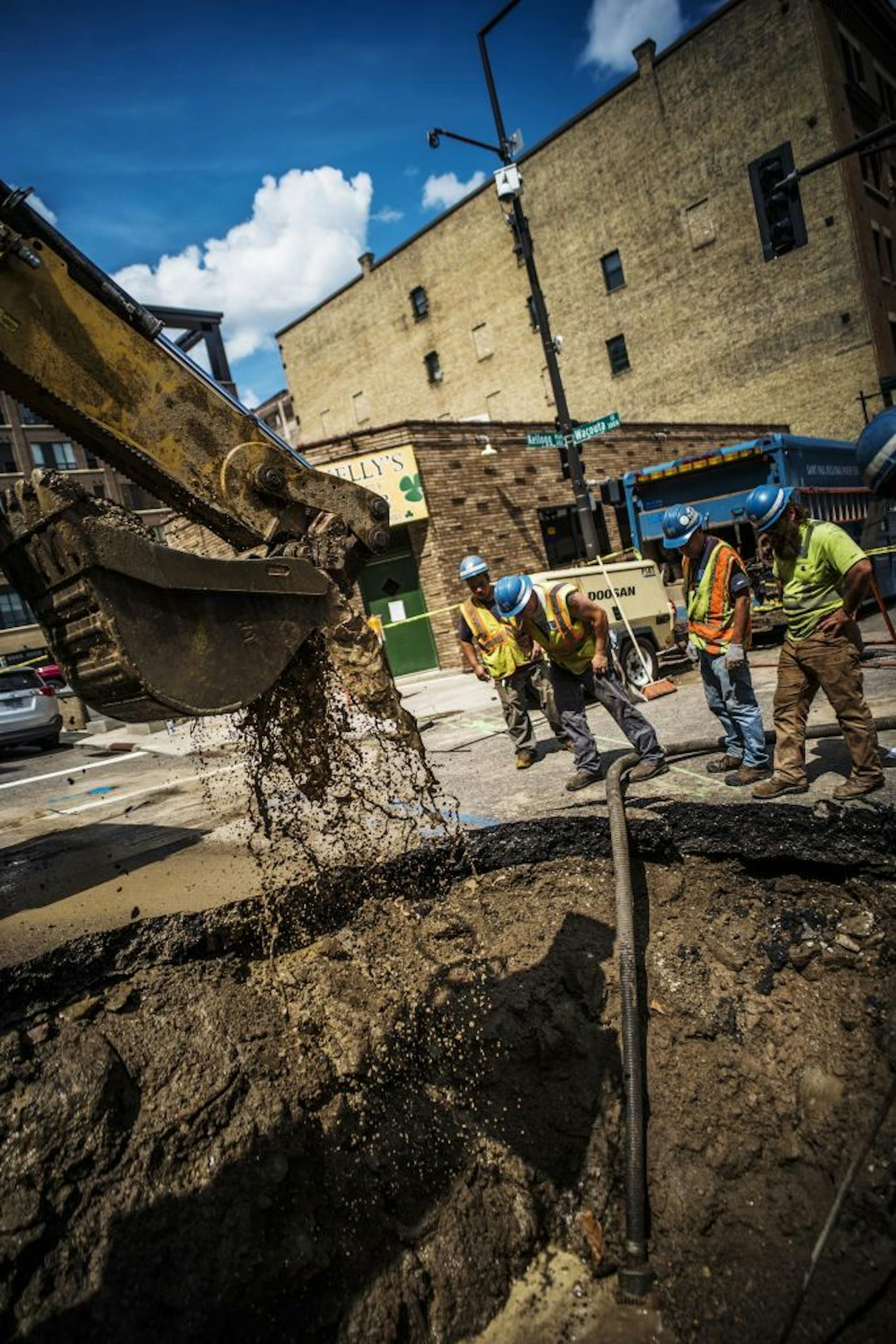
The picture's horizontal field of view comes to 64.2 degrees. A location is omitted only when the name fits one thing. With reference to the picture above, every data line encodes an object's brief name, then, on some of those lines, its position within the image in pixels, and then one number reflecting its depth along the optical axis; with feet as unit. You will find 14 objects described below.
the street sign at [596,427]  36.17
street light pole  37.86
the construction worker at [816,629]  13.93
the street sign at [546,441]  37.32
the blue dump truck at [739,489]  34.45
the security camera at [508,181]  35.83
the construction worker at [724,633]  16.39
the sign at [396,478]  47.34
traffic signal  29.12
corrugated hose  8.20
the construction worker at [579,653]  17.58
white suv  42.65
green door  50.03
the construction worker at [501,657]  22.34
